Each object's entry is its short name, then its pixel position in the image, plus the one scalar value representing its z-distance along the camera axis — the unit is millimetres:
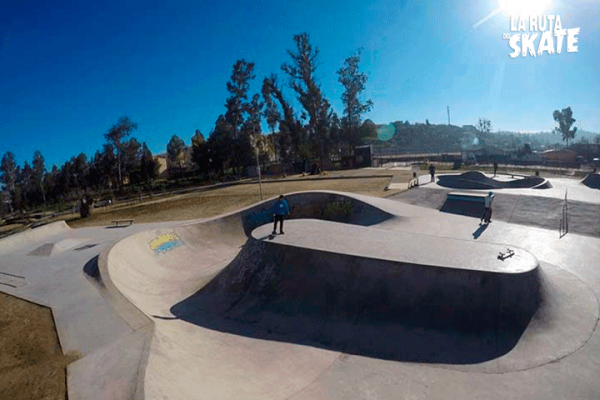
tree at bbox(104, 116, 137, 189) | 57156
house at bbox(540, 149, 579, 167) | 55116
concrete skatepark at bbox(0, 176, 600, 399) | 5926
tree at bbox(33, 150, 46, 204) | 86900
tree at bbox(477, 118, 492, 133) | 138000
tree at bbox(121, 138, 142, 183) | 65125
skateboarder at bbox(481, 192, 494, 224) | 15172
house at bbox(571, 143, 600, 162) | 59188
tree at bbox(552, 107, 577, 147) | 97375
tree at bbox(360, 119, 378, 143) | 64050
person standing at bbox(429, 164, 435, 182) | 29362
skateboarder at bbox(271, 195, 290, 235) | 12008
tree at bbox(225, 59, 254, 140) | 57750
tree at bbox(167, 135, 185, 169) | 92812
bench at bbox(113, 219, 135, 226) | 21969
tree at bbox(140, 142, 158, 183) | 64438
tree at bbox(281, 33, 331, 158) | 54125
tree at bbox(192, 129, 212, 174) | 60062
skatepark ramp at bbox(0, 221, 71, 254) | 16859
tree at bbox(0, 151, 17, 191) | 90188
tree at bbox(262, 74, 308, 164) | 59656
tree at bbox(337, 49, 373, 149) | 58125
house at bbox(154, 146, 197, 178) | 84500
